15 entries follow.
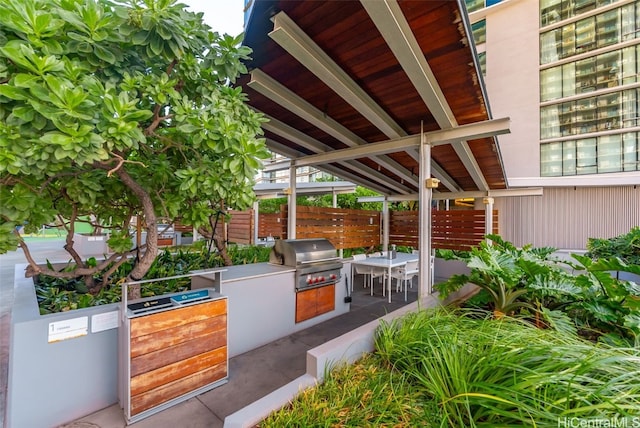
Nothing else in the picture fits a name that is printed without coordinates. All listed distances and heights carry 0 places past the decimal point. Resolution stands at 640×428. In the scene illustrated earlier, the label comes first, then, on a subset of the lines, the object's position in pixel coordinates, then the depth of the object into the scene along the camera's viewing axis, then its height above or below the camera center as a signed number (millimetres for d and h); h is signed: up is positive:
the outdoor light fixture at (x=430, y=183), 4398 +592
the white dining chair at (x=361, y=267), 6494 -1195
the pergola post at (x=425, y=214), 4496 +81
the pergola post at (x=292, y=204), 6444 +332
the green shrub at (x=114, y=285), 2807 -863
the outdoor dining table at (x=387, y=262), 5842 -979
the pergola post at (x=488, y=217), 8633 +71
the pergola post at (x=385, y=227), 9977 -313
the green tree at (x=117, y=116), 1626 +713
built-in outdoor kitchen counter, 3484 -1176
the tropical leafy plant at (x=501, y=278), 2936 -690
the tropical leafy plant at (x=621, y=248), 5160 -579
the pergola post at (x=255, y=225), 9758 -262
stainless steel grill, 4281 -685
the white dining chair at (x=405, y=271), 6138 -1206
